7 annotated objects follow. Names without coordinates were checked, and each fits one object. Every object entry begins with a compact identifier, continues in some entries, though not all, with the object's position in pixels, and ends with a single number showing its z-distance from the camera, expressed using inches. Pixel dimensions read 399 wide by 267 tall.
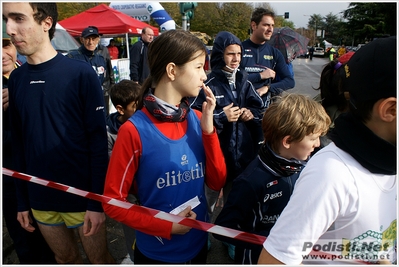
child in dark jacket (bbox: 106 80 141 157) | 103.8
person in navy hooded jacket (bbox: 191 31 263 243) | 107.0
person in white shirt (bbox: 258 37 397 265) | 37.9
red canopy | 503.5
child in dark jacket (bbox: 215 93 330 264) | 66.2
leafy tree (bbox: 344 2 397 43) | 1691.7
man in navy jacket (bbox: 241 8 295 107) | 142.3
